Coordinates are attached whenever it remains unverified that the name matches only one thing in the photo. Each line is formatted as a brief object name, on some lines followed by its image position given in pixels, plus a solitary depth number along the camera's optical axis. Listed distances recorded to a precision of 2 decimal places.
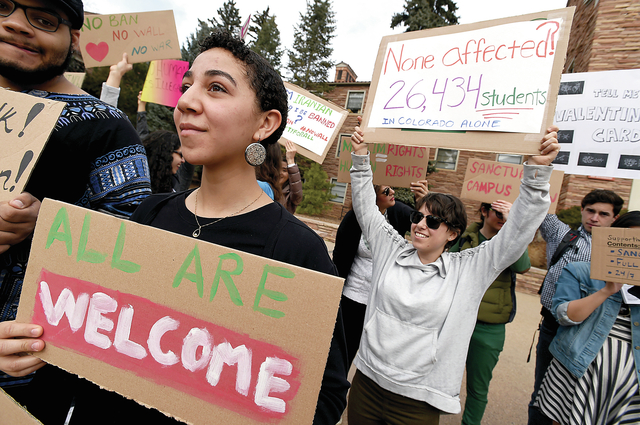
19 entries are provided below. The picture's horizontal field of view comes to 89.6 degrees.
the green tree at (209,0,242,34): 28.03
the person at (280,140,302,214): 3.69
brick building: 8.94
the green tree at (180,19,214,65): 21.78
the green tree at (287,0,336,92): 23.62
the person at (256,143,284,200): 2.82
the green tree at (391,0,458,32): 20.83
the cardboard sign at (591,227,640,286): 1.89
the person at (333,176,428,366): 2.78
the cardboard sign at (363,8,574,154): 1.72
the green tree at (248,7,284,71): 25.64
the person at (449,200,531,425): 2.71
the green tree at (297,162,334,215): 18.69
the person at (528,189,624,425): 2.88
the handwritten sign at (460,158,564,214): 3.57
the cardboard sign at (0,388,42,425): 0.86
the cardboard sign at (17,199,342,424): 0.81
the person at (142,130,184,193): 3.07
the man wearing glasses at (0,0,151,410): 1.23
